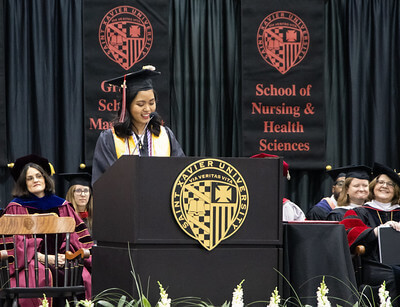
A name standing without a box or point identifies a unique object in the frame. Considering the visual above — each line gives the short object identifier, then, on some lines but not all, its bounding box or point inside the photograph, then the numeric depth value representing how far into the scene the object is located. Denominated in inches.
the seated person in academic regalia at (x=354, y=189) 524.1
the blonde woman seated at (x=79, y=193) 559.8
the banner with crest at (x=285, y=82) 630.5
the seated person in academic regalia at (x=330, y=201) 571.8
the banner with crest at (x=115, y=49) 609.0
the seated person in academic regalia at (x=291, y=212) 555.2
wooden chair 382.3
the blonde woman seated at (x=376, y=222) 434.0
